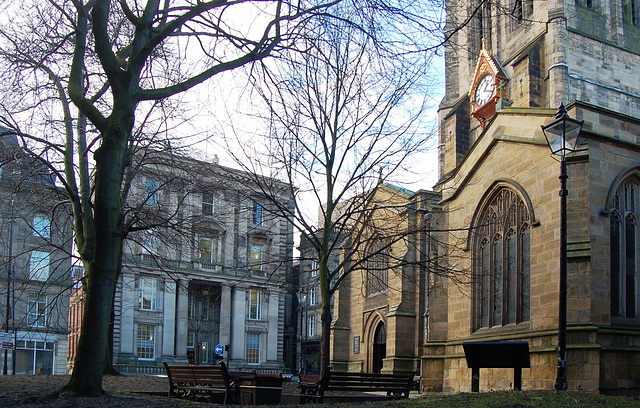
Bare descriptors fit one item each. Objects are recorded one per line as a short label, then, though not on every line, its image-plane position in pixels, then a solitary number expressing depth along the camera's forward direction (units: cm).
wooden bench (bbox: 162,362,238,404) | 1274
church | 1377
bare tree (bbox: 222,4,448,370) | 1609
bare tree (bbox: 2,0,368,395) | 962
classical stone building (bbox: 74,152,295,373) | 4884
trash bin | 1333
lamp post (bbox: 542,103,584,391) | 1144
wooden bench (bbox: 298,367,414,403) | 1366
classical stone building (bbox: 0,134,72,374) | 1945
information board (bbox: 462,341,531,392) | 1141
